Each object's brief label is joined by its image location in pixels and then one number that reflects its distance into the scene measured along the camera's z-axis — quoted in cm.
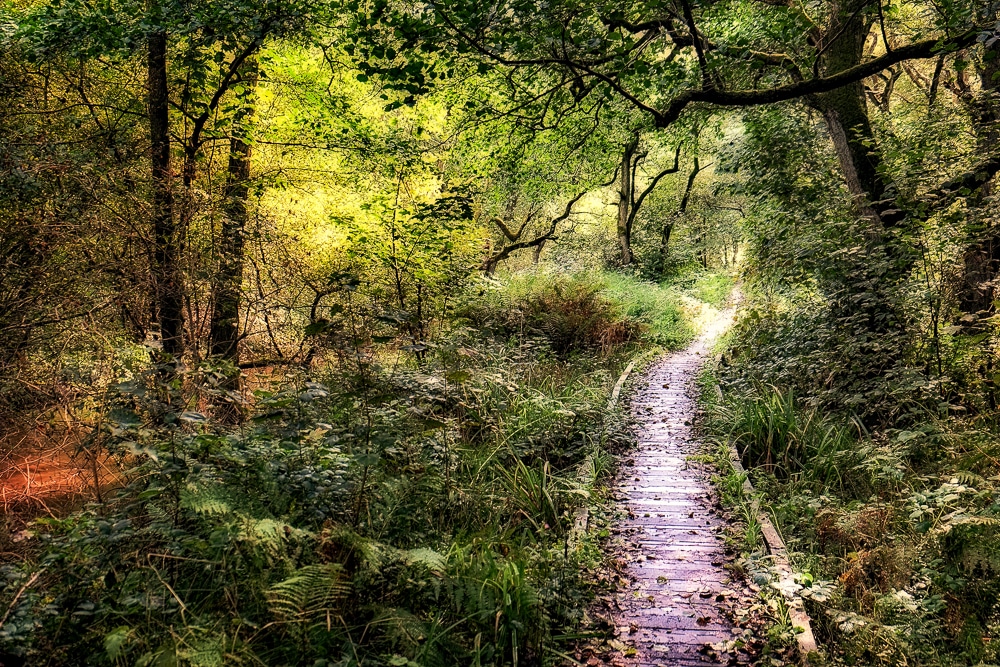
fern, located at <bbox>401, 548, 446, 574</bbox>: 343
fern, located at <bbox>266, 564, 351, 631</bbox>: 305
